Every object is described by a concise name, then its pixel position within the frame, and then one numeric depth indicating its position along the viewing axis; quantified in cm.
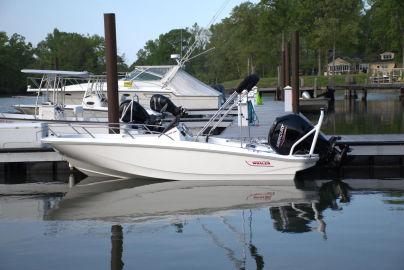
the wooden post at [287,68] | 3186
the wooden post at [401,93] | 4883
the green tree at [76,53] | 10331
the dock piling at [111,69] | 1398
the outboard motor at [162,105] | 1417
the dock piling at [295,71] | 1886
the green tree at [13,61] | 9850
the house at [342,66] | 9938
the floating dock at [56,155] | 1412
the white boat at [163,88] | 2430
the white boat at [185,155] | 1233
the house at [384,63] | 10118
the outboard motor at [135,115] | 1466
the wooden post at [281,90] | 3338
